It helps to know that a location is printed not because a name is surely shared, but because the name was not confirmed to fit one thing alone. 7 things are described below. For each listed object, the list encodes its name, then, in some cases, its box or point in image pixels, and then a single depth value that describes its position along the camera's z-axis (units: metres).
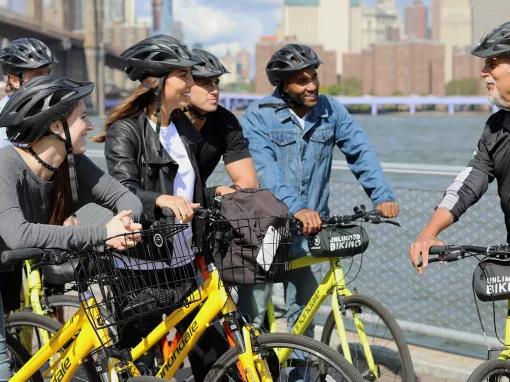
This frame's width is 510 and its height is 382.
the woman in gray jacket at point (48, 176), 2.95
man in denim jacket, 4.48
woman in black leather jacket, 3.58
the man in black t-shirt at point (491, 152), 3.28
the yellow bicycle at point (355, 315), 4.12
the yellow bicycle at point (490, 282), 2.96
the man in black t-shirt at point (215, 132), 4.08
